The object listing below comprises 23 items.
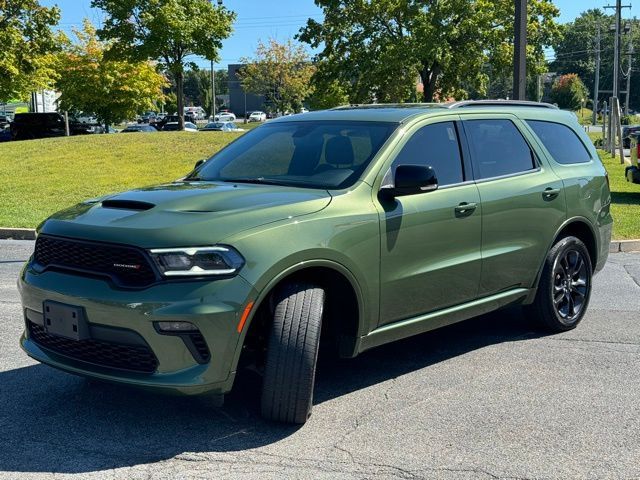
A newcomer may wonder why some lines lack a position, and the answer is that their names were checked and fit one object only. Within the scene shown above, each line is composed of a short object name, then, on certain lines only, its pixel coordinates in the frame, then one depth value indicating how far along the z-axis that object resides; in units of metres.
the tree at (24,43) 27.70
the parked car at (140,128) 46.01
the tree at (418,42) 32.75
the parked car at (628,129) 43.74
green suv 3.67
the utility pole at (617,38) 38.16
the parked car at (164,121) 54.50
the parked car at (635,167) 14.41
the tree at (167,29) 30.09
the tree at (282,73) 66.94
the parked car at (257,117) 78.47
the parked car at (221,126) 46.50
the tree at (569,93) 81.50
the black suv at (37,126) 37.22
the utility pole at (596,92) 61.95
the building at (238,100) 111.12
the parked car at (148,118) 69.94
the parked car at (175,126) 47.95
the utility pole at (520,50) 11.97
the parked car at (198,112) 92.05
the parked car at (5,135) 39.44
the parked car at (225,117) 78.04
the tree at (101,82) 36.09
